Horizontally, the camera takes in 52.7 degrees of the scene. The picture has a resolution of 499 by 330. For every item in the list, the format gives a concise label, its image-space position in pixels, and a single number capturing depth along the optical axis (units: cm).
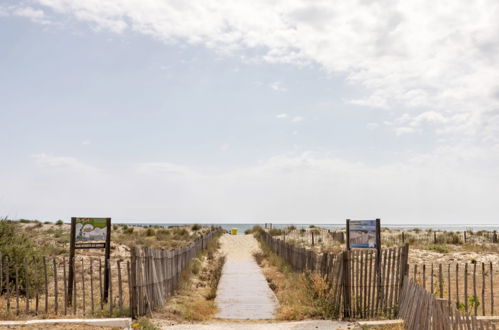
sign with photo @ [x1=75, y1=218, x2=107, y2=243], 1371
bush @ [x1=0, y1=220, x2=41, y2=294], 1387
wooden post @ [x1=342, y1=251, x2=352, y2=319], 1181
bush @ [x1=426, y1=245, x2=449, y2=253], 3028
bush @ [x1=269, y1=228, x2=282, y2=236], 5376
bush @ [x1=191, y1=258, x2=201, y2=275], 2114
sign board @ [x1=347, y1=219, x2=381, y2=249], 1277
